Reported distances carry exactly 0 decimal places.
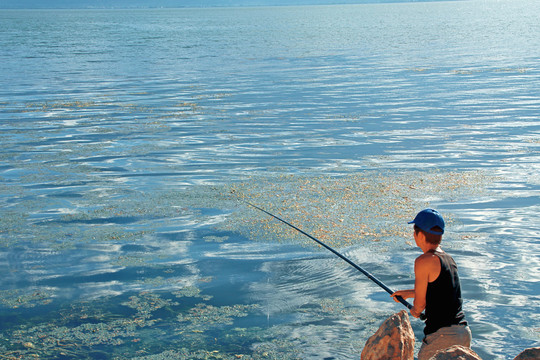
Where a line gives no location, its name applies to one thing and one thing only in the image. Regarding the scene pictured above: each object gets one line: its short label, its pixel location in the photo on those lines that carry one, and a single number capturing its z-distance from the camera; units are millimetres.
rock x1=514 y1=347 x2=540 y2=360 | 3481
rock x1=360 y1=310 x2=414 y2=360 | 3902
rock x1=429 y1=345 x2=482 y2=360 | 3488
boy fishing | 3656
